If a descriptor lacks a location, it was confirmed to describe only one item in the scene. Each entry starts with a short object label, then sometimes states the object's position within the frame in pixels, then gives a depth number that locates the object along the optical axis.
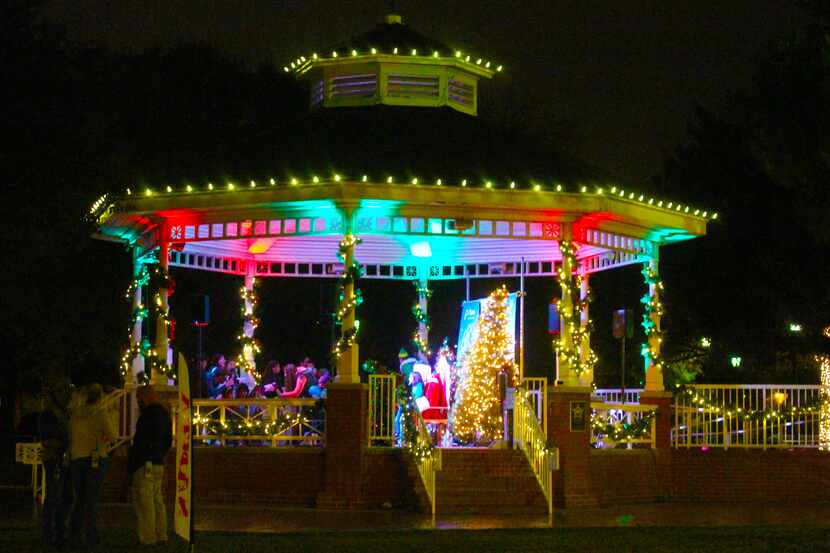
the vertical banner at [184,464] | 13.95
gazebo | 21.89
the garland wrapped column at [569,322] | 22.66
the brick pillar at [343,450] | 21.48
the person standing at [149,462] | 15.85
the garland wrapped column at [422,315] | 28.62
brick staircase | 21.42
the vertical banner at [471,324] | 25.14
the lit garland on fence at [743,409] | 24.81
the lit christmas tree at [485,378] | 23.86
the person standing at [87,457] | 16.02
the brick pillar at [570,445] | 22.11
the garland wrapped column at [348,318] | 21.55
